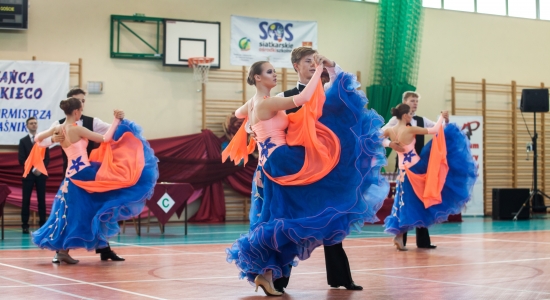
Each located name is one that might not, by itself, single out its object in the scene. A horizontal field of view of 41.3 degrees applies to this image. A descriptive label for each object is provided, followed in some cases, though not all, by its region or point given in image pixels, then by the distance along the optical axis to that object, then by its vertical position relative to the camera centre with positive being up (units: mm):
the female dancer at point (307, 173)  4633 -72
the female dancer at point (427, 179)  8352 -188
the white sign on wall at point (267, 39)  15117 +2601
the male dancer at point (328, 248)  4957 -594
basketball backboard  14445 +2426
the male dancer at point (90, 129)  7145 +329
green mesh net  15617 +2413
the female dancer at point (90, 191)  6855 -291
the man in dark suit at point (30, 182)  11781 -343
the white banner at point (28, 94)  13453 +1263
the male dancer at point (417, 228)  8594 -771
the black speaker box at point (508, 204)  15117 -845
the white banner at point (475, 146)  15945 +378
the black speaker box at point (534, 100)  14945 +1302
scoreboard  13289 +2695
